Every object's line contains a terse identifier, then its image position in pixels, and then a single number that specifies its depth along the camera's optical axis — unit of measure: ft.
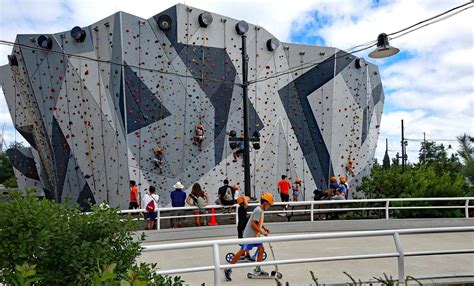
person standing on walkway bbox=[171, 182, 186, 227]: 45.32
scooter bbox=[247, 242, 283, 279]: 23.67
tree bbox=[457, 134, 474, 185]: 91.58
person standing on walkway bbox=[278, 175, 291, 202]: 53.42
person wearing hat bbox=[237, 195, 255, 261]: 29.09
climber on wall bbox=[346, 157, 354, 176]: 85.44
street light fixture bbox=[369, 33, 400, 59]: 34.01
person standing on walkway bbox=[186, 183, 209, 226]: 44.28
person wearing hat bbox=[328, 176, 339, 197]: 51.40
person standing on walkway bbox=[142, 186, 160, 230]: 41.32
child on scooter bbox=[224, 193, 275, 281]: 24.53
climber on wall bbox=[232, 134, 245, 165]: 70.62
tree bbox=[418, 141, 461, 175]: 285.43
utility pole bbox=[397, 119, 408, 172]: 136.46
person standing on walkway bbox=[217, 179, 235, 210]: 46.41
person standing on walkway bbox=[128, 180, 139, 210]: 47.20
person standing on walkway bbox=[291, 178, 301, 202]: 63.54
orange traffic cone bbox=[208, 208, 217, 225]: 45.57
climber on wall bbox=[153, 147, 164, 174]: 64.28
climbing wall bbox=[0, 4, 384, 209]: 63.57
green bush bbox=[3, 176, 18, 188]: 206.57
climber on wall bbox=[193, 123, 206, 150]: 66.95
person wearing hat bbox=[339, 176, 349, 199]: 50.84
